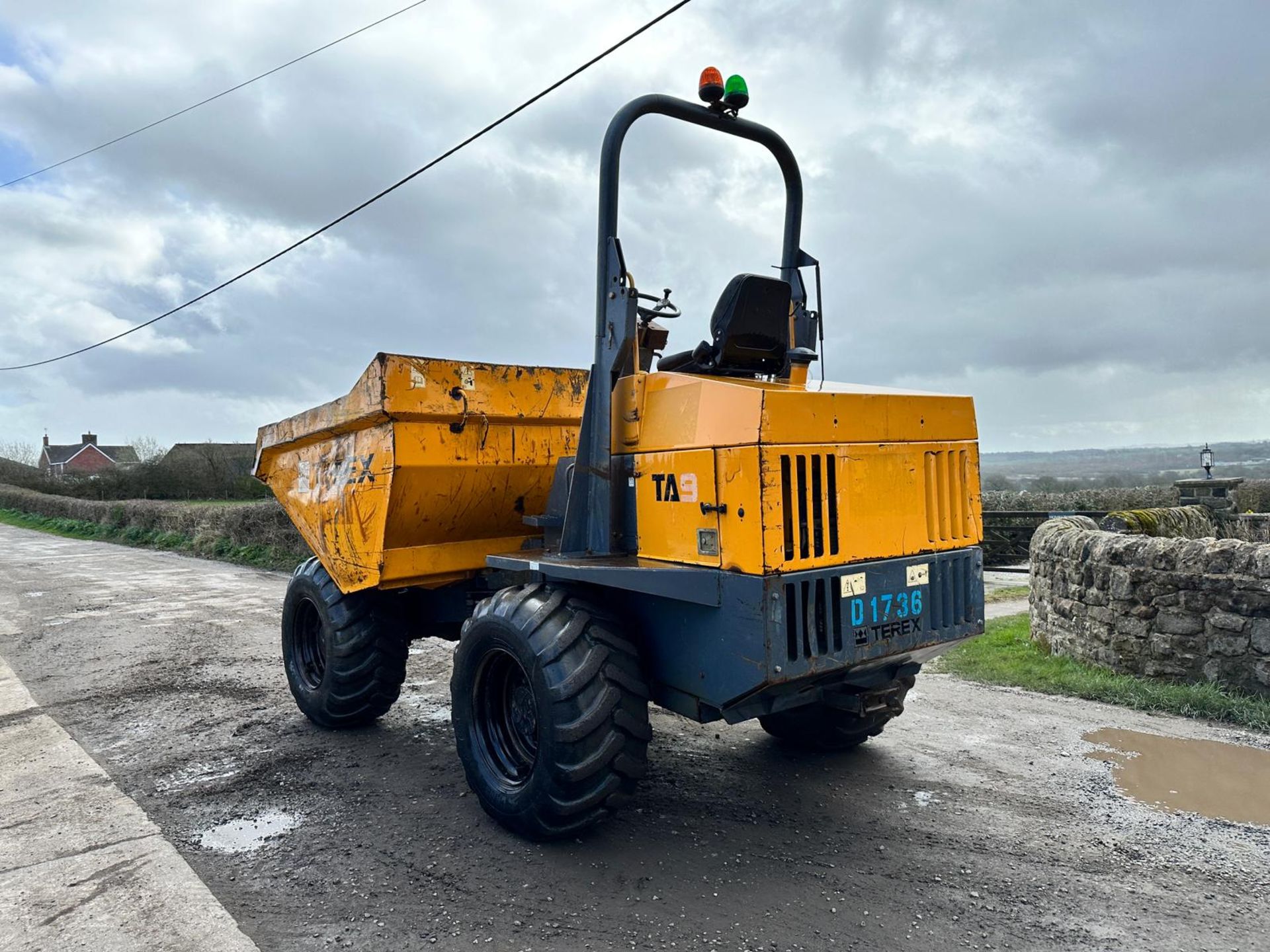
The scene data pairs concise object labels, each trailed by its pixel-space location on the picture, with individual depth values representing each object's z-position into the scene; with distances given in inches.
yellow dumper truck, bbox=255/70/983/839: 134.8
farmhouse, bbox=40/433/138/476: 2598.4
